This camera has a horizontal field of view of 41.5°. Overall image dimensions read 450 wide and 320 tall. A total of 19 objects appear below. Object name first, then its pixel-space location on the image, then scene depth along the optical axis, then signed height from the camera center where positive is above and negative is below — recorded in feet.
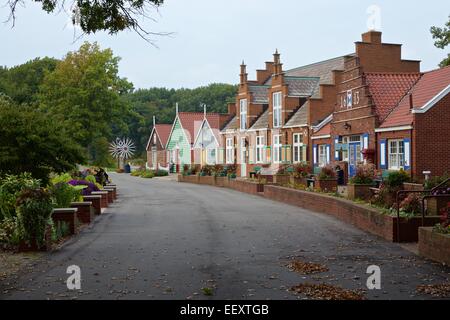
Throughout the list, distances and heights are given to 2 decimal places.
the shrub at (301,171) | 98.22 -1.49
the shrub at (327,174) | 83.97 -1.74
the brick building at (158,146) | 262.67 +8.09
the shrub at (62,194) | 55.77 -2.74
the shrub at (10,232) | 41.79 -4.82
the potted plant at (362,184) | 65.92 -2.53
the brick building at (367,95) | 100.58 +11.62
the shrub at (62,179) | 69.34 -1.62
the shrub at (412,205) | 46.50 -3.48
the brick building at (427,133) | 87.40 +4.05
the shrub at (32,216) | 40.81 -3.46
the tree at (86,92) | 130.93 +16.44
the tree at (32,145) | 53.31 +1.88
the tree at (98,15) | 34.81 +9.06
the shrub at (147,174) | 202.90 -3.54
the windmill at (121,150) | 287.55 +7.24
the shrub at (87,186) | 69.49 -2.68
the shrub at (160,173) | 210.38 -3.27
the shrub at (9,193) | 47.98 -2.23
